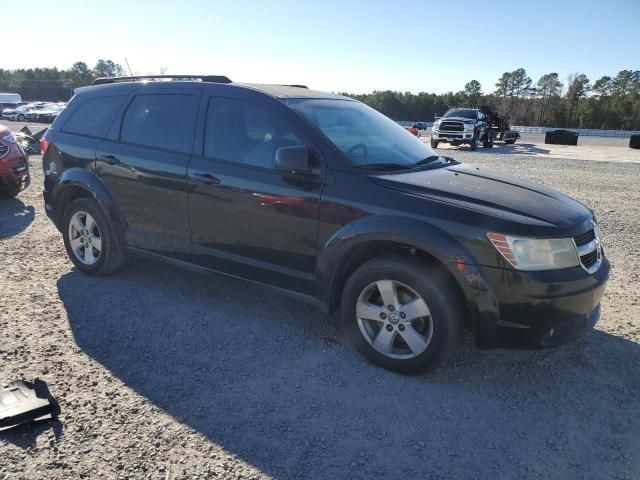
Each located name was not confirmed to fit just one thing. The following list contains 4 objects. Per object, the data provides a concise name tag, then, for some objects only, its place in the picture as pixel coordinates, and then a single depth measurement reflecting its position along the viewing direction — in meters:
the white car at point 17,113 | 39.09
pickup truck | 22.33
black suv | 2.87
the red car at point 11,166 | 7.48
